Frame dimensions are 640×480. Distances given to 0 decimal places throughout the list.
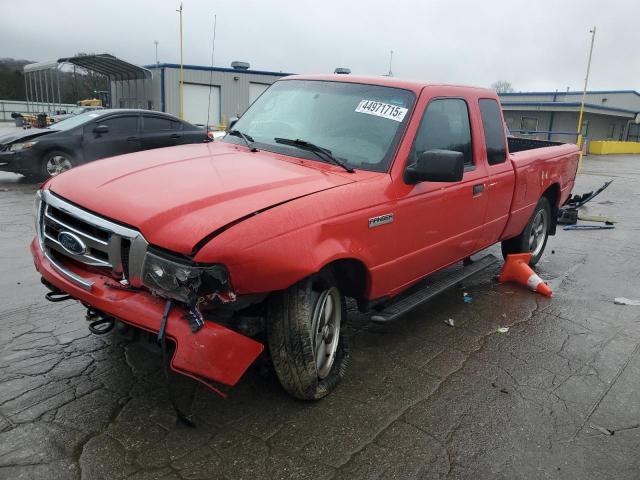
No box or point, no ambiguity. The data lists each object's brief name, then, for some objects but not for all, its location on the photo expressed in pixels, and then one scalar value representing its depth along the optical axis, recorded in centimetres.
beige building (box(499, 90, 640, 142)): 3762
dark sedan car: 1088
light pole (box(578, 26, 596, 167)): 2122
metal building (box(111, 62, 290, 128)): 2548
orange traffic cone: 562
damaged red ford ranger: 255
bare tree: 8197
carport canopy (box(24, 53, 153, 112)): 2009
